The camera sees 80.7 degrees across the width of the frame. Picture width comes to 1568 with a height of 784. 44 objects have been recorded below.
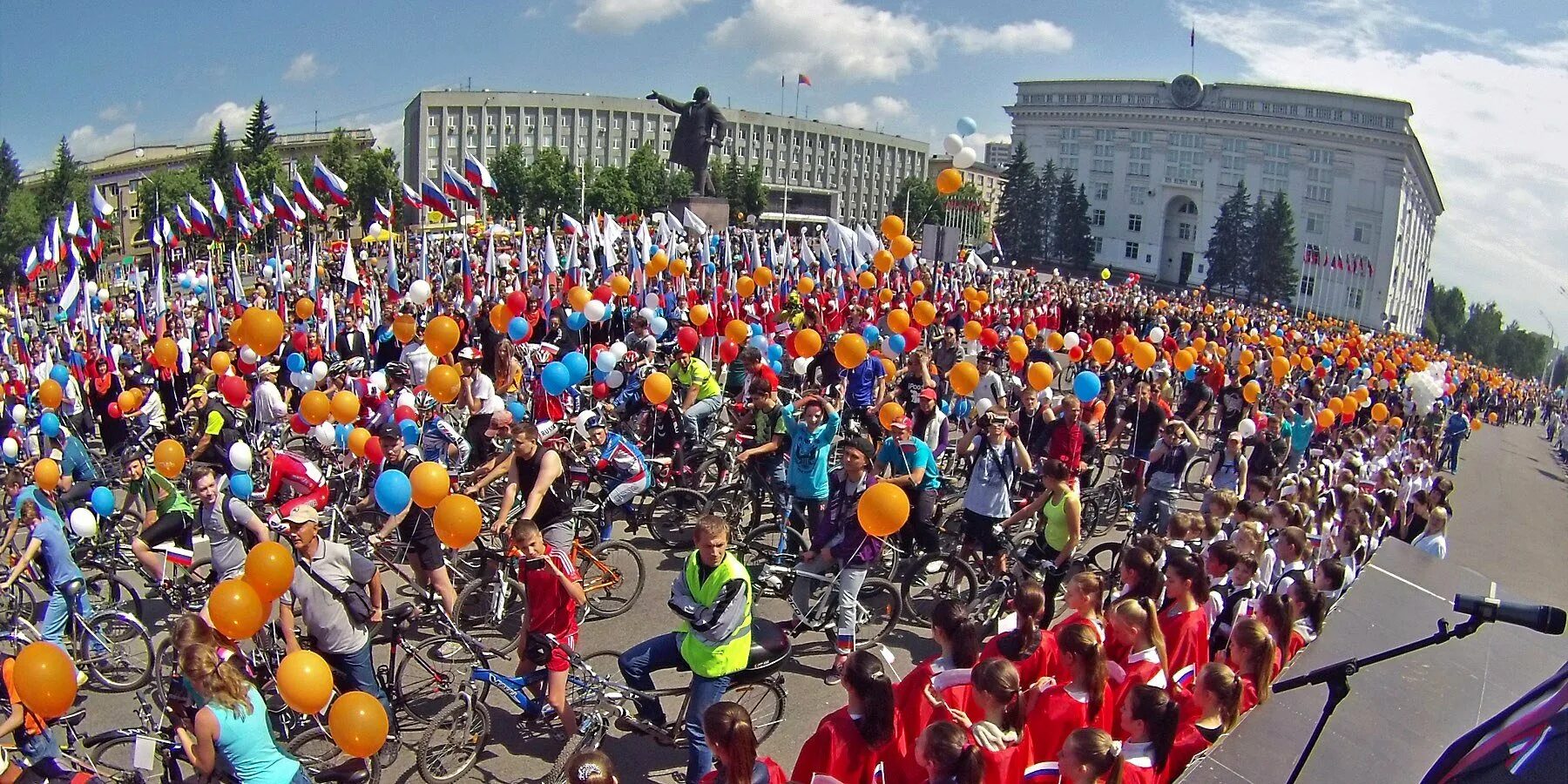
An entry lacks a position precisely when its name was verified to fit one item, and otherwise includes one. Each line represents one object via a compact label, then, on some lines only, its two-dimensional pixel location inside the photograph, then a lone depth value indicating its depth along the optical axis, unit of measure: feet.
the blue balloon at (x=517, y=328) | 40.47
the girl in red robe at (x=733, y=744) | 11.25
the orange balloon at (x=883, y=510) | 18.57
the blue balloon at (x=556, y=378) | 30.73
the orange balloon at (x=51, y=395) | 34.73
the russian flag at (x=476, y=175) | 71.20
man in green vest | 15.49
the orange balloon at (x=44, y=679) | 12.96
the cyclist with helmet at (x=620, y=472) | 25.93
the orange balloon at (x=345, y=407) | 28.68
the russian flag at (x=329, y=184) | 66.42
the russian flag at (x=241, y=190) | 70.13
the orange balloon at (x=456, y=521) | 17.78
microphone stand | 9.68
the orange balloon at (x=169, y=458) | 25.46
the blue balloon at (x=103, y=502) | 25.51
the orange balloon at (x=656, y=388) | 29.71
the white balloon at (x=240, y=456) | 26.48
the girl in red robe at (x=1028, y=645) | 14.48
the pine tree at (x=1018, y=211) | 256.11
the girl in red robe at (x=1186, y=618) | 15.35
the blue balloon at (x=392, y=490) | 20.31
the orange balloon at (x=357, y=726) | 13.01
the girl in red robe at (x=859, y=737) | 11.69
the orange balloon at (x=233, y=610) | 13.89
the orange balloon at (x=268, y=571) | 14.80
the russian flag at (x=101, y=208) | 64.23
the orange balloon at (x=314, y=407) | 28.12
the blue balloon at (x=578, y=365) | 32.17
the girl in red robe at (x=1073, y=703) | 12.48
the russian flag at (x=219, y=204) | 68.31
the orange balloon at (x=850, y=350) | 33.58
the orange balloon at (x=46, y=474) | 23.03
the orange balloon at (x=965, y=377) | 31.91
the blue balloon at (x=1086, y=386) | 32.78
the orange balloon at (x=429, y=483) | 19.51
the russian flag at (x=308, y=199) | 70.79
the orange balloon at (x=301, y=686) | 13.19
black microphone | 8.18
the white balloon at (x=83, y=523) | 23.67
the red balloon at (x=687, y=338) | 37.63
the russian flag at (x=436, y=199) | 70.03
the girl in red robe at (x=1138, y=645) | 13.88
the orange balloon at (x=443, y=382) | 28.40
